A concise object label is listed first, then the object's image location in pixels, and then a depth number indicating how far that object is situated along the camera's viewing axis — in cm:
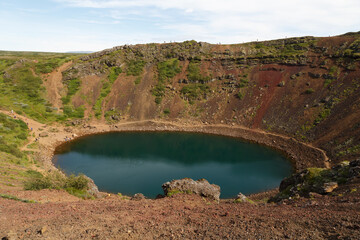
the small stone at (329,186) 2142
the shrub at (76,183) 2588
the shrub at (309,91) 6494
